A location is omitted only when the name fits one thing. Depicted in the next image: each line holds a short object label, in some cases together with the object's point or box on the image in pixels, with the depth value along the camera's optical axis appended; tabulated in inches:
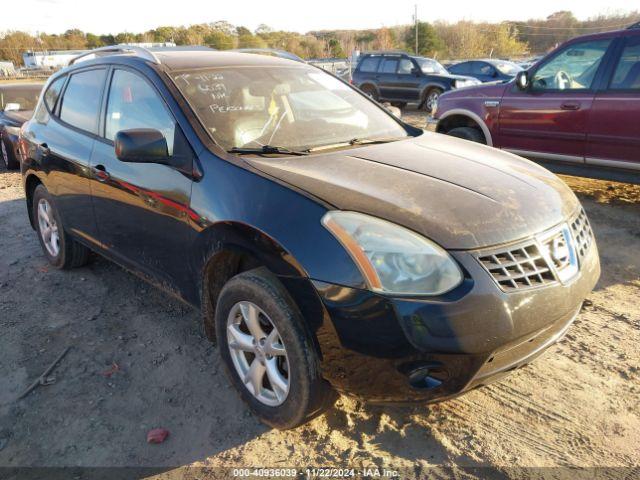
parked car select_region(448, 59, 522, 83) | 644.1
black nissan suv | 75.4
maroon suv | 198.7
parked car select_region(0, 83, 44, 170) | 324.7
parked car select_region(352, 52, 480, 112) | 567.2
